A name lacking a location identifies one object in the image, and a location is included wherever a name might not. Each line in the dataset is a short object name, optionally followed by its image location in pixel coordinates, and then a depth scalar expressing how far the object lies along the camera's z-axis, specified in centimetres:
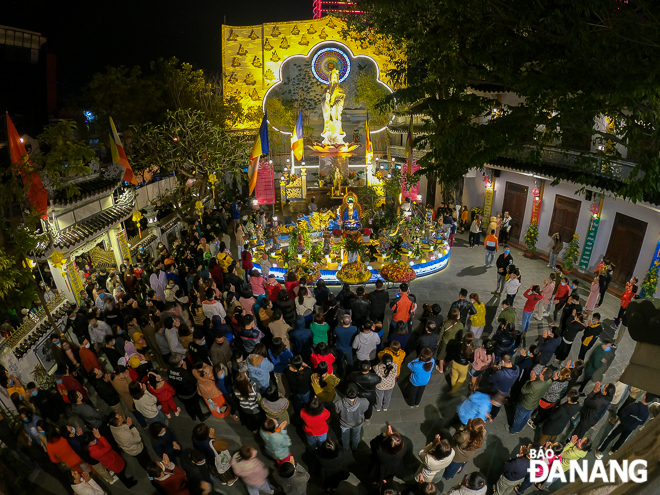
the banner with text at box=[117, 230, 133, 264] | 1228
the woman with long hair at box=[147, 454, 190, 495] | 419
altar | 1154
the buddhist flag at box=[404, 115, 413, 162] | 1642
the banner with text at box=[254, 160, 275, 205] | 1470
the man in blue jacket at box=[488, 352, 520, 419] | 575
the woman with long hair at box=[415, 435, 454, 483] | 445
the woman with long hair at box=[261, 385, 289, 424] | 518
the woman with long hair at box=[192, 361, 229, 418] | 566
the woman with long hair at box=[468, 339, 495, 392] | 645
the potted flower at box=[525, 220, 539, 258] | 1460
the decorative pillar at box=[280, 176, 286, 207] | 2344
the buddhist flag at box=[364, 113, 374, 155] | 2106
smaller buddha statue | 1401
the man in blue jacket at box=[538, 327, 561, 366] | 670
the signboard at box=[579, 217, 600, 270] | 1284
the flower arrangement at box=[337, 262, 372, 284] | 1142
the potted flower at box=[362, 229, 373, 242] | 1289
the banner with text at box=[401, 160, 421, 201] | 2032
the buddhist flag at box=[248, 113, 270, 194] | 1338
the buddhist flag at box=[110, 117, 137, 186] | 1088
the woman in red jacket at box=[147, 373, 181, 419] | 579
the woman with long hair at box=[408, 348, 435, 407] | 586
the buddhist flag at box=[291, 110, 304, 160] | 1922
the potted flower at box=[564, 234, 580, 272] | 1271
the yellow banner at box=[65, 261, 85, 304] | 1013
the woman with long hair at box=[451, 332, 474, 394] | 660
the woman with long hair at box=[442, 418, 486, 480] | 467
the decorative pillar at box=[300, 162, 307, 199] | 2380
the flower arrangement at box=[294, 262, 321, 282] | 1125
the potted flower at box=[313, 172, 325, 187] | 2410
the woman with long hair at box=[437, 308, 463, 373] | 717
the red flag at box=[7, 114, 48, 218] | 770
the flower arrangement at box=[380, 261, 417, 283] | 1102
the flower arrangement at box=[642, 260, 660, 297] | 1001
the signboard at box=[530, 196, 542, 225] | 1509
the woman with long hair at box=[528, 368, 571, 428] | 561
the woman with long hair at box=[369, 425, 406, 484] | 469
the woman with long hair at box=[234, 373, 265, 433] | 550
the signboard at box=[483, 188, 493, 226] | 1741
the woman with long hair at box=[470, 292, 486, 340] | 761
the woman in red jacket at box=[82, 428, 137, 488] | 483
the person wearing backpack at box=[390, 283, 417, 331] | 756
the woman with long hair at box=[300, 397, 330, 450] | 497
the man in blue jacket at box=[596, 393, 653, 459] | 527
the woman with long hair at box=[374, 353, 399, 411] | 583
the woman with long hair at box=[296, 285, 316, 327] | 768
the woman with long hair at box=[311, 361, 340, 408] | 563
